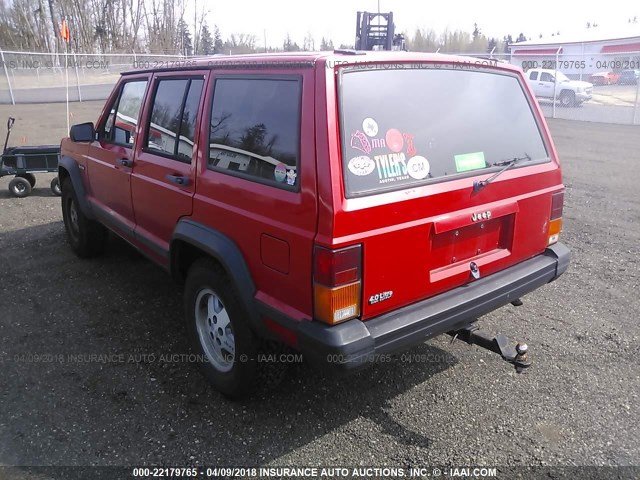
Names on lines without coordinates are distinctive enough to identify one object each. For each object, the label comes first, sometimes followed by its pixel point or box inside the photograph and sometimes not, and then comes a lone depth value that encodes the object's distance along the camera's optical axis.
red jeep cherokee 2.37
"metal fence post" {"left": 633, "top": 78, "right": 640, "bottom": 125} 16.81
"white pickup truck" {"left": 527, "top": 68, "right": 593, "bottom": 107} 20.30
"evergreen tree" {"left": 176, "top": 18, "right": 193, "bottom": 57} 52.89
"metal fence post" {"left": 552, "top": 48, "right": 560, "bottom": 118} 18.17
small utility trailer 8.10
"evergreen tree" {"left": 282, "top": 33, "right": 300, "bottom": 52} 46.44
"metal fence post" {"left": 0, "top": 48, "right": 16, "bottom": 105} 22.33
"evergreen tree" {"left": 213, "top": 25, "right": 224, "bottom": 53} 66.51
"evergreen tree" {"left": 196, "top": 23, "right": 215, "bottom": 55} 61.28
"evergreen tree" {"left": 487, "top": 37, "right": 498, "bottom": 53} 60.81
